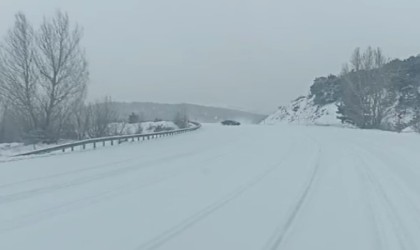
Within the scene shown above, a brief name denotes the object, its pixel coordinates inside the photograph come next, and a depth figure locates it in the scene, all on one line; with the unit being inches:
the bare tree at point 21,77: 1790.1
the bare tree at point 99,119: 1983.3
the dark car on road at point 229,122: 4406.3
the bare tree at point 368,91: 3083.2
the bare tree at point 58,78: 1824.6
